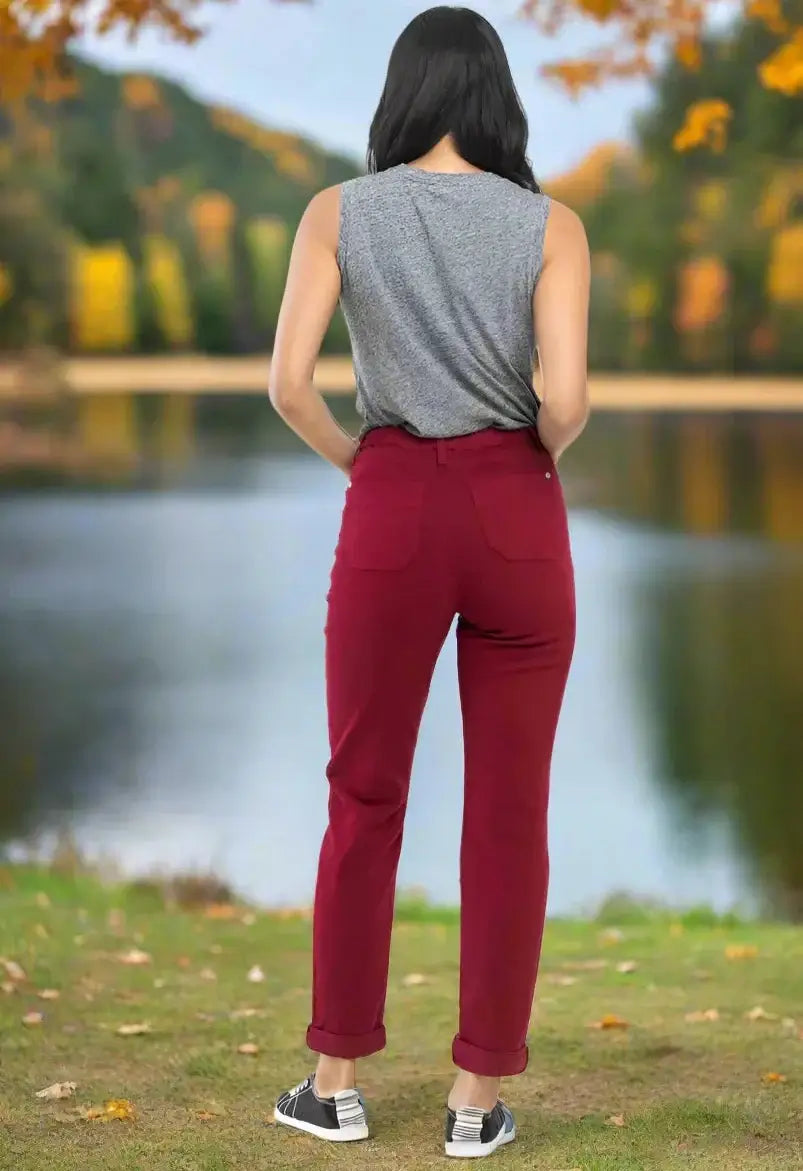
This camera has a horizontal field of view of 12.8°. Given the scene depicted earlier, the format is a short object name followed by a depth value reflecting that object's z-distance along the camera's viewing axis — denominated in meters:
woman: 3.66
